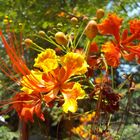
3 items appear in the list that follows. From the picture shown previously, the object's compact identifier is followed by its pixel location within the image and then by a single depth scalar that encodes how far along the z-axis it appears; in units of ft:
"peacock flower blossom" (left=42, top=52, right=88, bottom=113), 0.67
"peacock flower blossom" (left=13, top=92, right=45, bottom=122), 0.69
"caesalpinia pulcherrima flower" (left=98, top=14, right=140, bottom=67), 0.70
